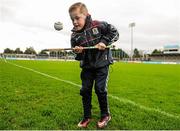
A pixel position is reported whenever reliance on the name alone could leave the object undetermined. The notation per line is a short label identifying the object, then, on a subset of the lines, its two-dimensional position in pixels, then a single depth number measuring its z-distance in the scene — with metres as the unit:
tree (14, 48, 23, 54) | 64.77
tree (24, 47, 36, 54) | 62.83
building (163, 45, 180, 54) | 56.74
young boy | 2.23
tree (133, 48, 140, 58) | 62.66
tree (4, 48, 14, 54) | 64.67
